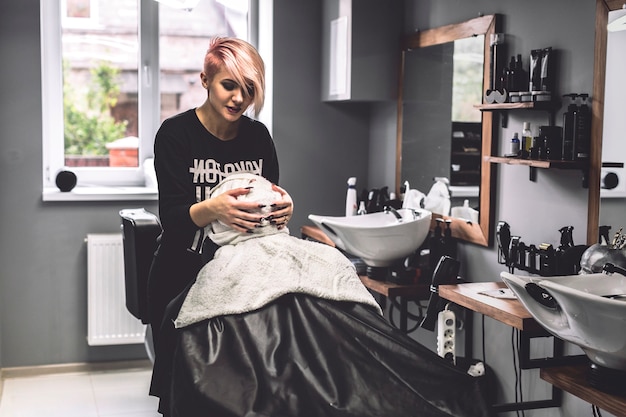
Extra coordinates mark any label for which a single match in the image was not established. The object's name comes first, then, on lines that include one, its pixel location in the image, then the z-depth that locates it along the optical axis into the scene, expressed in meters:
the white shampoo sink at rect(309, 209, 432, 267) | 3.12
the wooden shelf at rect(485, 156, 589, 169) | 2.56
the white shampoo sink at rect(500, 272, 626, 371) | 1.87
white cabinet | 3.89
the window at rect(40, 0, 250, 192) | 4.29
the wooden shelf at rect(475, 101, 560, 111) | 2.69
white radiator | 4.04
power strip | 2.76
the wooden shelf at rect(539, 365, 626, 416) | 2.02
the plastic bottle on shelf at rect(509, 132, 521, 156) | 2.79
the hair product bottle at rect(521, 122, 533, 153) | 2.77
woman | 2.29
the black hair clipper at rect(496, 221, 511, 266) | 2.88
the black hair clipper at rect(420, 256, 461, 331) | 2.82
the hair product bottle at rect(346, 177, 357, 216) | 3.94
